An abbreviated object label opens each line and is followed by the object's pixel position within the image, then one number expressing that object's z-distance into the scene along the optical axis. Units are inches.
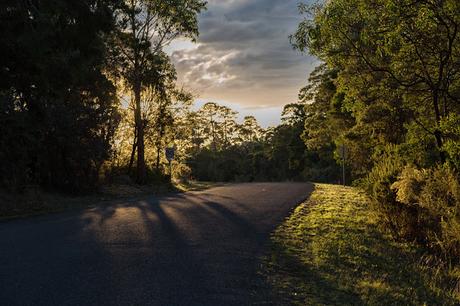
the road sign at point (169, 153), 1184.8
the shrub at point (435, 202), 347.0
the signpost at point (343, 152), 1369.3
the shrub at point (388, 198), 445.1
